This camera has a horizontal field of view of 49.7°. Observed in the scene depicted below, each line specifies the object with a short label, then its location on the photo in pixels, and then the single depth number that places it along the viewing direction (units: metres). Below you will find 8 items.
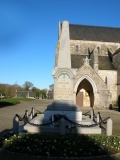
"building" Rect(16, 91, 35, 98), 55.68
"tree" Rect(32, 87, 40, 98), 55.50
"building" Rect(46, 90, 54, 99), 54.51
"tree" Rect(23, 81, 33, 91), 61.48
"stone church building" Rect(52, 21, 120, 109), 6.75
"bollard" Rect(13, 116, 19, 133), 5.33
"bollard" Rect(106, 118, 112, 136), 5.39
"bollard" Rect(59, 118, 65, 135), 5.14
